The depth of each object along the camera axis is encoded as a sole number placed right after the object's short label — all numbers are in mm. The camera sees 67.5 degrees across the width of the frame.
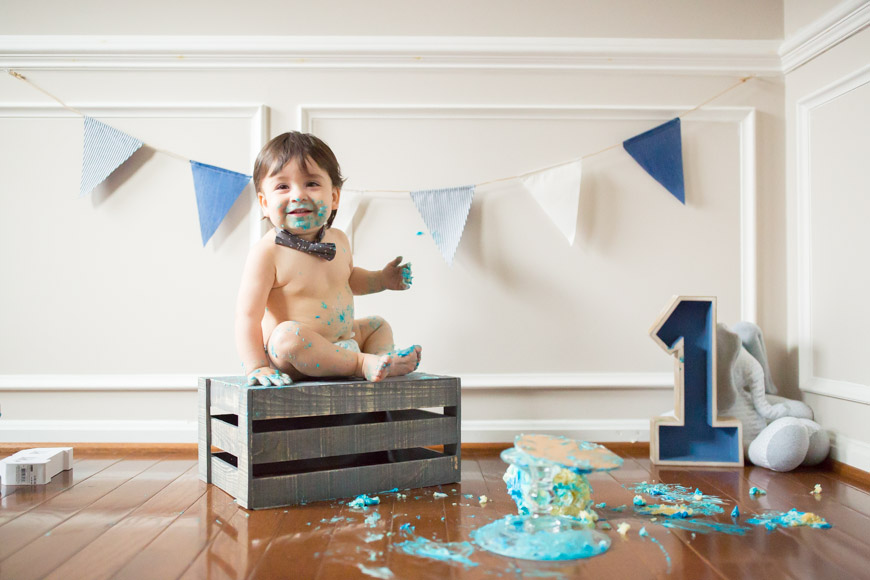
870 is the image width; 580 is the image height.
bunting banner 2162
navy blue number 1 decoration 1921
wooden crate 1478
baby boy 1620
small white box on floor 1665
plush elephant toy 1899
